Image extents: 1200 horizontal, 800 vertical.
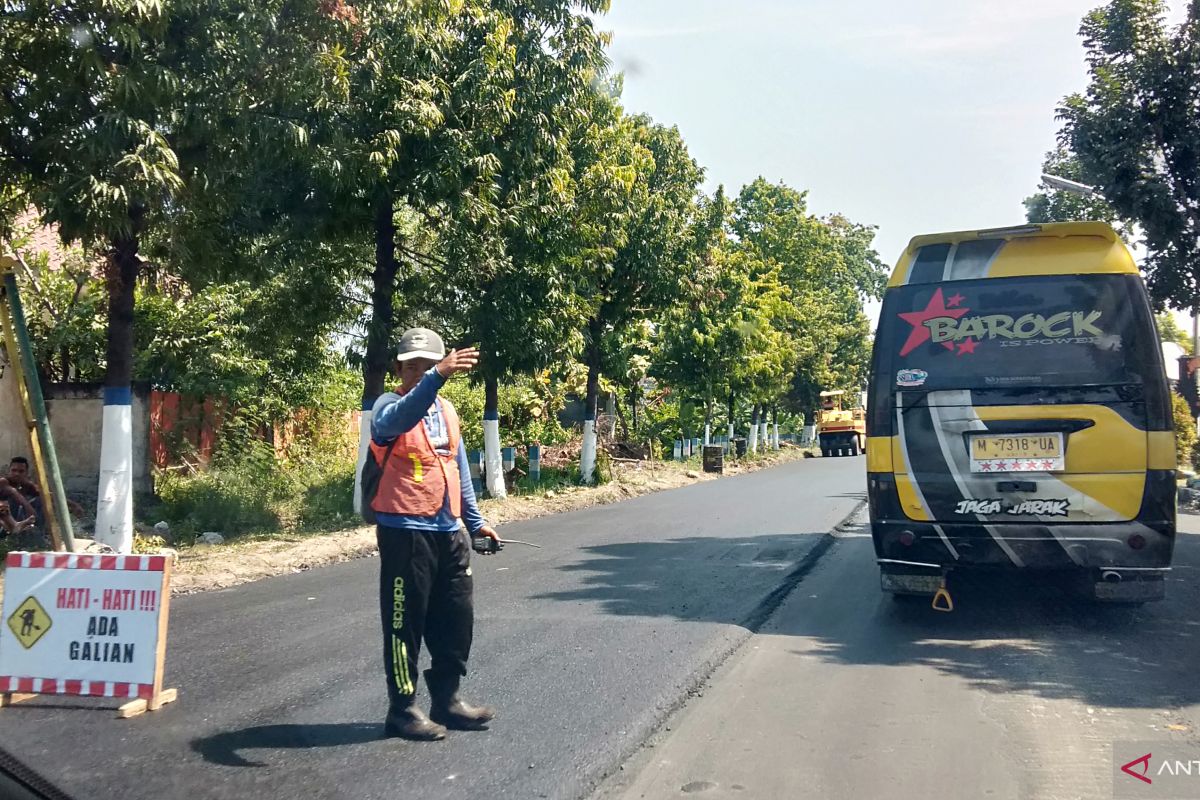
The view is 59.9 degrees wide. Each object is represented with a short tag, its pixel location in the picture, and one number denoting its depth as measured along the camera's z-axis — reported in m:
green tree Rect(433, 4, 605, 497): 14.87
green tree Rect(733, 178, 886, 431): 47.72
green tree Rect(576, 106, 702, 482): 20.17
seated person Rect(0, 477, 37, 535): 10.83
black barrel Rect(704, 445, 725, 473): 31.41
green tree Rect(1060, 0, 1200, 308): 11.48
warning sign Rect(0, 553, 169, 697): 5.45
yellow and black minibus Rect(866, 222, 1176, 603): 6.98
